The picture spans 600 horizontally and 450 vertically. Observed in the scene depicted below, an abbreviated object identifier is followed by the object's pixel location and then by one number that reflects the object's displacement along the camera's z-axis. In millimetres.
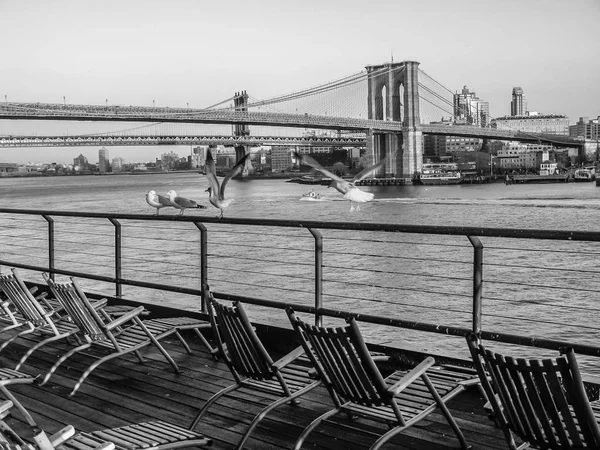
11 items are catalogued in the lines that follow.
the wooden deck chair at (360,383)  2828
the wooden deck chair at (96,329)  4078
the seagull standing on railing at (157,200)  7324
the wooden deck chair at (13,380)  3225
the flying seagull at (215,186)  5905
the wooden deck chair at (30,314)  4484
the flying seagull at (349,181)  6367
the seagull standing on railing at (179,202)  7379
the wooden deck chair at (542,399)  2287
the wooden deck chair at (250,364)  3209
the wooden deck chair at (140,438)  2500
